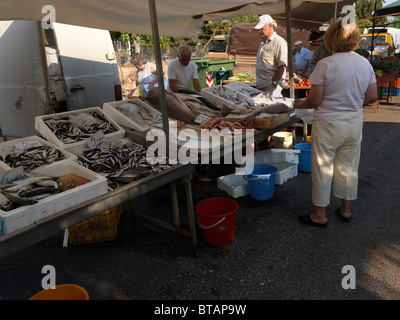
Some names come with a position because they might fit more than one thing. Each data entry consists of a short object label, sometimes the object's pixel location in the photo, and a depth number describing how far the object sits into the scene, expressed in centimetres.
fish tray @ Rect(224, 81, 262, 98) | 560
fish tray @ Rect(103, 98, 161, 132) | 382
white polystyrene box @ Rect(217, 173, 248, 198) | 478
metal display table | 199
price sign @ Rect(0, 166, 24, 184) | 242
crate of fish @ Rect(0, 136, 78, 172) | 283
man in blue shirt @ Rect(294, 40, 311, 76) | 1090
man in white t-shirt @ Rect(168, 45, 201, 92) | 625
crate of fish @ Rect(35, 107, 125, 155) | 332
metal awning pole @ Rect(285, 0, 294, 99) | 561
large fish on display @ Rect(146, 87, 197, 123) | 417
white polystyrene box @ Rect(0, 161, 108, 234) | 208
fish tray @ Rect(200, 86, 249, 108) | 506
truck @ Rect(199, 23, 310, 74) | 1705
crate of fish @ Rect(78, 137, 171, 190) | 288
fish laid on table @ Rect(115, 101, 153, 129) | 396
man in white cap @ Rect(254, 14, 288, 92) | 575
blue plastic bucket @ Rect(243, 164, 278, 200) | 442
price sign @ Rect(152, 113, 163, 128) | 381
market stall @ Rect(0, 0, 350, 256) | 216
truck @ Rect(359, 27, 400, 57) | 1710
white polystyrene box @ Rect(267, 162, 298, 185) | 515
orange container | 213
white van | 479
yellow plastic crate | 367
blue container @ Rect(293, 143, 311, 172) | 570
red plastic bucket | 338
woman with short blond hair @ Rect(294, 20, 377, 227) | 333
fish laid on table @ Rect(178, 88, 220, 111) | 486
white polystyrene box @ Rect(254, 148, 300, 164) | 535
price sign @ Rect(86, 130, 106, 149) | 335
